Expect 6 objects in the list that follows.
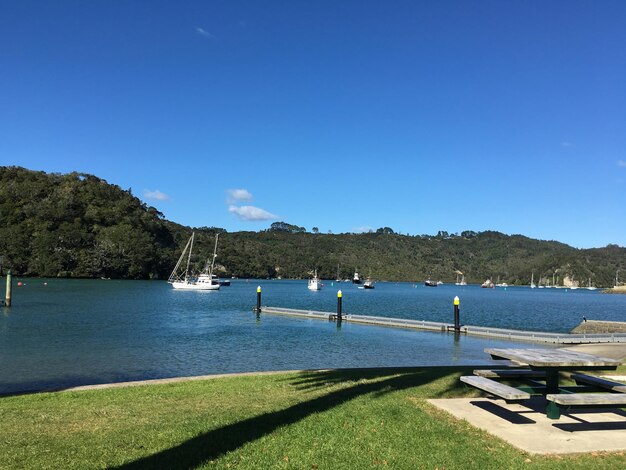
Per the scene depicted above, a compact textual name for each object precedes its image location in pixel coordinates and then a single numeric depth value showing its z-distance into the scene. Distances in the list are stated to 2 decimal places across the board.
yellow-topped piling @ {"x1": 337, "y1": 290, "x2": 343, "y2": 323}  37.38
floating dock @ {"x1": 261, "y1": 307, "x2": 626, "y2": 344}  24.98
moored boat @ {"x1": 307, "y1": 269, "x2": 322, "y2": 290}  118.38
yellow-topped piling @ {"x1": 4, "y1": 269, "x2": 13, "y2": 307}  42.66
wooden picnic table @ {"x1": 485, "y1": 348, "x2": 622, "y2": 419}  6.81
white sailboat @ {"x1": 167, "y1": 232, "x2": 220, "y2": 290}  96.88
